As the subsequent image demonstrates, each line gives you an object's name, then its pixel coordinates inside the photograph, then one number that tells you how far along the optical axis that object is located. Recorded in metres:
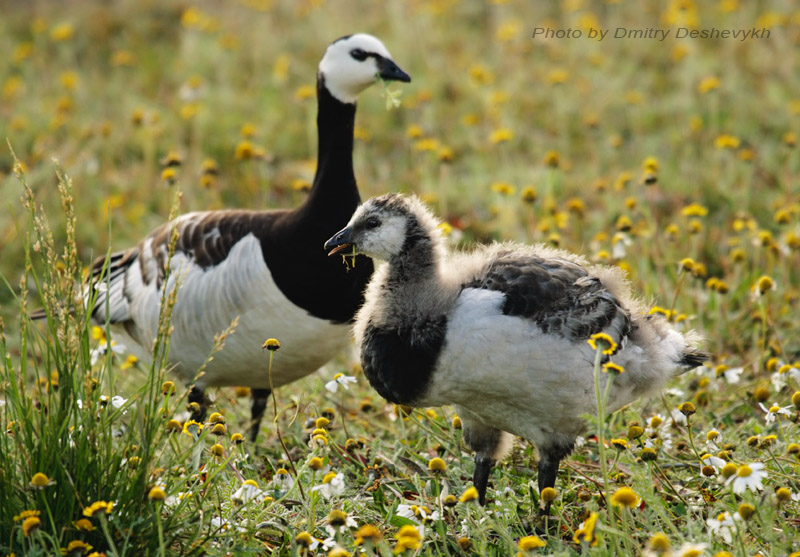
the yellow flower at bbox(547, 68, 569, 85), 17.15
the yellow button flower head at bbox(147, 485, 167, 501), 6.31
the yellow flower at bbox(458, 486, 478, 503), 6.52
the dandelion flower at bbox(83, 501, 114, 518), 6.28
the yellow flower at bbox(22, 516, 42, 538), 6.11
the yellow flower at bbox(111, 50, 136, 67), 20.64
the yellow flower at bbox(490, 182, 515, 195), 12.50
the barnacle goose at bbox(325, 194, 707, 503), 7.30
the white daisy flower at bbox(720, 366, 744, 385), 9.20
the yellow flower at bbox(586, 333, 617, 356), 6.60
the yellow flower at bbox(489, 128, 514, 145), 14.19
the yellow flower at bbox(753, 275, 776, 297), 9.66
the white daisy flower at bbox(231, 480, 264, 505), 6.98
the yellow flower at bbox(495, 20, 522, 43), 20.58
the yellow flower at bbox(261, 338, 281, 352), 8.01
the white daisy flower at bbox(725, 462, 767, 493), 6.14
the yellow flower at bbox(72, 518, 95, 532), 6.44
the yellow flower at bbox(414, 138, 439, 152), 13.84
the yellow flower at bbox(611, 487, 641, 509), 5.94
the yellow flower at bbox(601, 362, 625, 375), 6.78
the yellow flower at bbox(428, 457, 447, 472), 7.22
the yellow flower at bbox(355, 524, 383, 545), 6.25
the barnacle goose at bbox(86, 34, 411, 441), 9.76
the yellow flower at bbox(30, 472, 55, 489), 6.37
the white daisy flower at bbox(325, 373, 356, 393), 8.17
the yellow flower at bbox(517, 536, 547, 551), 6.10
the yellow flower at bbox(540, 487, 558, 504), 7.29
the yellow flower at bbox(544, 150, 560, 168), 12.82
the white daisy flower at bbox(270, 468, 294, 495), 7.78
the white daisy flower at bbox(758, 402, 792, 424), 7.48
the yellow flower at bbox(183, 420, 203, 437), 8.11
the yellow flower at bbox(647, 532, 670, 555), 5.56
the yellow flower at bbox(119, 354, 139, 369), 10.36
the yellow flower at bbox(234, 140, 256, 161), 13.20
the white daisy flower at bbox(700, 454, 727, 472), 7.12
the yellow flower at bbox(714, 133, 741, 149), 13.20
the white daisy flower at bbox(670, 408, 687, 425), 8.81
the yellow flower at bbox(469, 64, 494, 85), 17.58
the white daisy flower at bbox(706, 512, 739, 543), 6.34
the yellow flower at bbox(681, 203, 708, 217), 11.27
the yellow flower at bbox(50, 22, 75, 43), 21.83
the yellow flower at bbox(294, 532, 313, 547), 6.48
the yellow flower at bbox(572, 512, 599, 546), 6.18
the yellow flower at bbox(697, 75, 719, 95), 15.01
